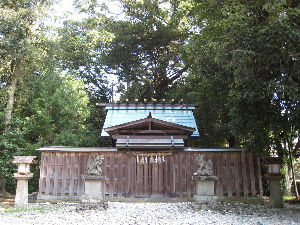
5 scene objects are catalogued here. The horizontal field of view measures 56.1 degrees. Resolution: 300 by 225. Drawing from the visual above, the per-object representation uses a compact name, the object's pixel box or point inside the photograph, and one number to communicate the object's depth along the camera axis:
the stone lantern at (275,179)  9.55
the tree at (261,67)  7.02
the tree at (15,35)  14.16
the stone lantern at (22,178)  9.85
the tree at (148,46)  21.05
